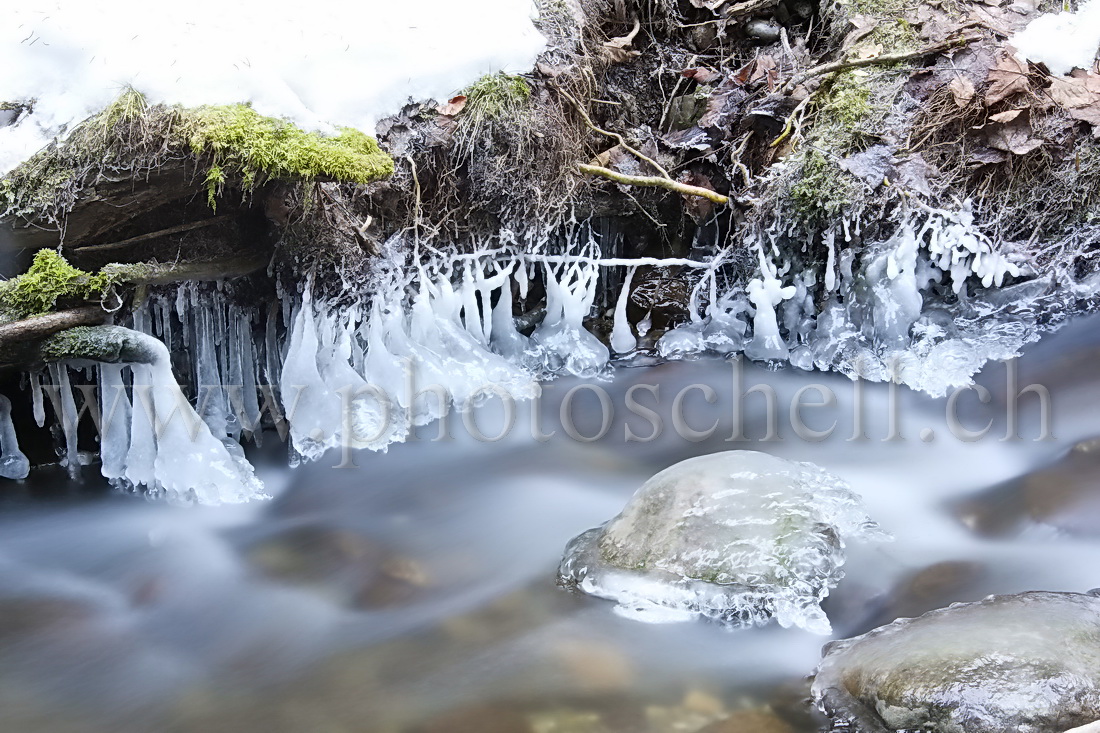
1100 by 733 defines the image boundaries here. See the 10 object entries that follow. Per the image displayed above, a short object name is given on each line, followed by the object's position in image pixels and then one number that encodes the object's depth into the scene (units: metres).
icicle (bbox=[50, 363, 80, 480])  3.20
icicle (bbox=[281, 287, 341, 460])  3.57
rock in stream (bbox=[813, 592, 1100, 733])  1.75
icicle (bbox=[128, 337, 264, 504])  3.16
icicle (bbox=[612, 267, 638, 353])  4.34
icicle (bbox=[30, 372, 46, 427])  3.17
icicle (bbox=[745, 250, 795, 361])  4.12
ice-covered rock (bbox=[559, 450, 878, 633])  2.42
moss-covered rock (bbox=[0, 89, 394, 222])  2.96
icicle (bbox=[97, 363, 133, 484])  3.23
